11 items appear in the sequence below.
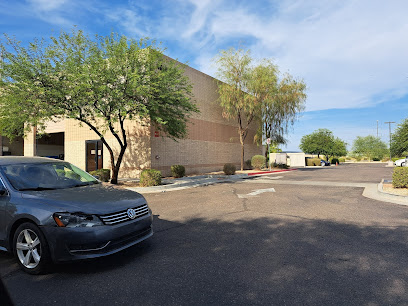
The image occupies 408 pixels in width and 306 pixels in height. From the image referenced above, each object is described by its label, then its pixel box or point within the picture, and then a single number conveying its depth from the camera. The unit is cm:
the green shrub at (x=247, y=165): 2927
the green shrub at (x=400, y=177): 1121
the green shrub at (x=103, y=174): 1639
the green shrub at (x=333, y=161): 5384
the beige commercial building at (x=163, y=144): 1922
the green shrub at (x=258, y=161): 2748
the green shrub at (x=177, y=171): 1892
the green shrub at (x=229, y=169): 2152
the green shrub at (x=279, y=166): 3209
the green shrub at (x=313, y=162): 4542
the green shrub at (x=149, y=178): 1400
